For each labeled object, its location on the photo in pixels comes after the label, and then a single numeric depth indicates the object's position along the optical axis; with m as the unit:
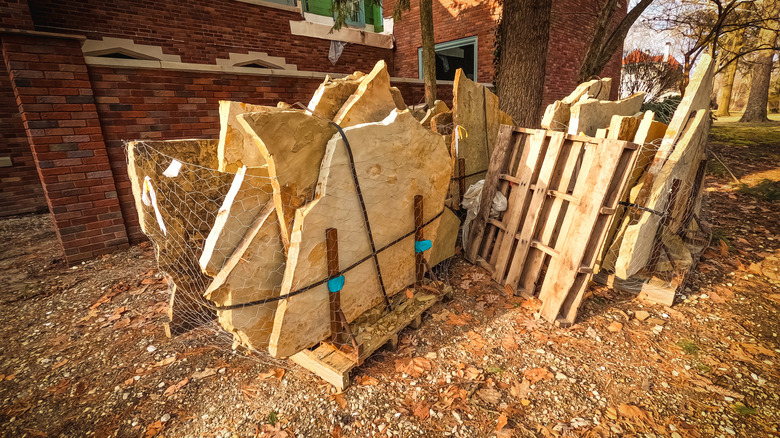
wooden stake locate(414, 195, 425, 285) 3.17
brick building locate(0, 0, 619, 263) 4.34
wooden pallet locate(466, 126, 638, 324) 3.15
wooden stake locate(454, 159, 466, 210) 4.54
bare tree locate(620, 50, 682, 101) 11.00
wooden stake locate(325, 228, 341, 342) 2.44
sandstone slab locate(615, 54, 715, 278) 3.25
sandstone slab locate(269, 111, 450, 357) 2.35
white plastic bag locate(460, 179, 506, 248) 4.04
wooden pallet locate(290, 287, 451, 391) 2.54
